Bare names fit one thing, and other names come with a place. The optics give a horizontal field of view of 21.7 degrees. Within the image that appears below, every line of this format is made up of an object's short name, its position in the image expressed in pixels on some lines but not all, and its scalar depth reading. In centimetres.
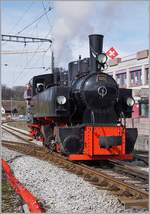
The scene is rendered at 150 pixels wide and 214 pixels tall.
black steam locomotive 975
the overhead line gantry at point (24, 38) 2595
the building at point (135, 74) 2992
